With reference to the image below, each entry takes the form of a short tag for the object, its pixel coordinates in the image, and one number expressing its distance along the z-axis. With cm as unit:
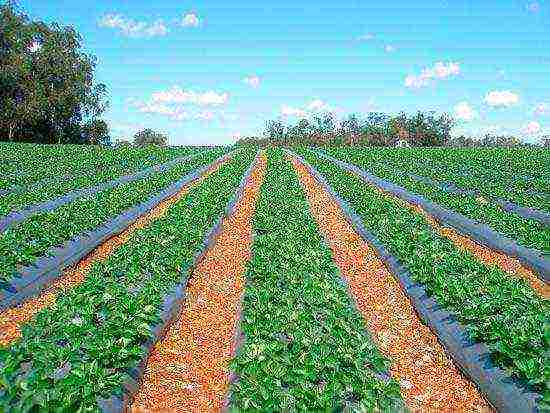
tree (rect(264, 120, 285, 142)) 11056
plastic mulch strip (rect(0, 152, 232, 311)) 910
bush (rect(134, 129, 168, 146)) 12188
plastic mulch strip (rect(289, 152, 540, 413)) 563
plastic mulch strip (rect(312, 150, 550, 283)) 1125
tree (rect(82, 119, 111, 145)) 6738
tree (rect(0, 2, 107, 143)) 5500
